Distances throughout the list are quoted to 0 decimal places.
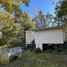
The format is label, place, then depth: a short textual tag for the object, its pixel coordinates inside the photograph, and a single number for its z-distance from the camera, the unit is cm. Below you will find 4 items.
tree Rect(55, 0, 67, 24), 464
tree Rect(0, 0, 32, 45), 540
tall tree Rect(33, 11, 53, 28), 1477
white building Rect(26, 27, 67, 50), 740
